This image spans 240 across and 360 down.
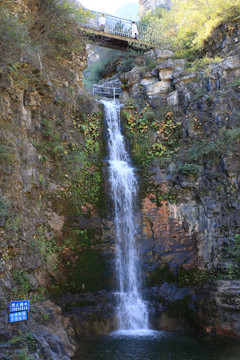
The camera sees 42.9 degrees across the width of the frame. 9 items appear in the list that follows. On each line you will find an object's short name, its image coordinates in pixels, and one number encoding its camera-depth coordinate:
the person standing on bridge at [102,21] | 19.94
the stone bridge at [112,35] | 19.35
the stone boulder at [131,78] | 17.65
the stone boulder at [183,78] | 15.42
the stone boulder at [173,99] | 15.25
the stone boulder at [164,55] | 17.72
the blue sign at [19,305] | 6.05
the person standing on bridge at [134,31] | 21.25
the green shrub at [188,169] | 12.74
